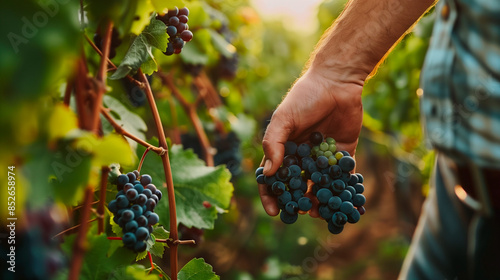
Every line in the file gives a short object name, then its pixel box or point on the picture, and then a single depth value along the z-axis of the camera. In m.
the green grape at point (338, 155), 1.14
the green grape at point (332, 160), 1.13
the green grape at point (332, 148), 1.16
